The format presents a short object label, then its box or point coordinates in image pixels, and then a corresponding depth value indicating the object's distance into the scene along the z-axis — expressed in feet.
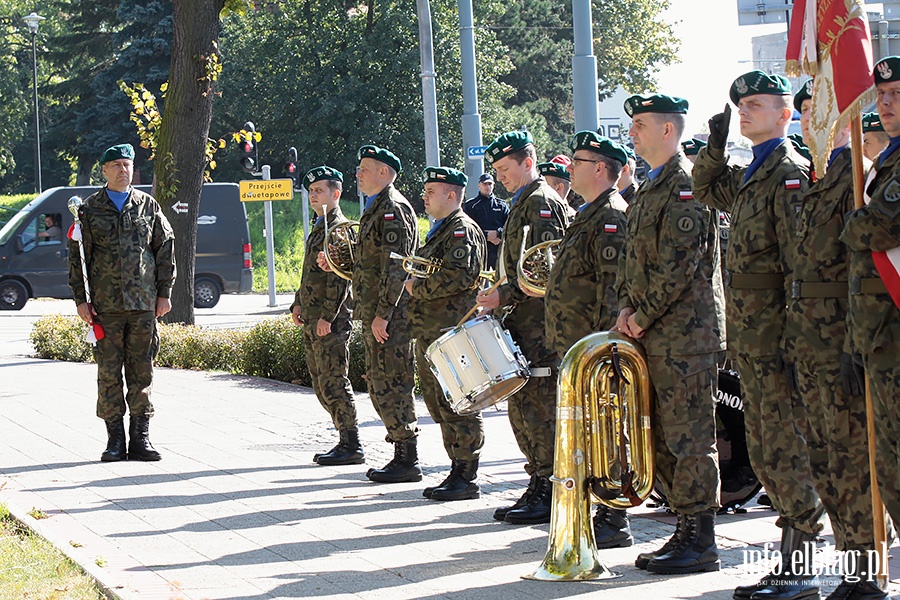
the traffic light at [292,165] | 103.04
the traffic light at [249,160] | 90.64
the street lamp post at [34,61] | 151.74
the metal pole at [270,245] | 97.60
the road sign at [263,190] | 93.71
